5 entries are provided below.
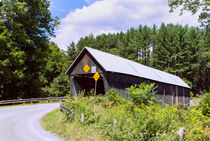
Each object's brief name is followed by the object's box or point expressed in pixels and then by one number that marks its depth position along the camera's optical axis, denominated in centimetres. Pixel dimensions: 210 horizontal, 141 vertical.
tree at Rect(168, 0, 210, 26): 1351
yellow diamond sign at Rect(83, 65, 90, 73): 1793
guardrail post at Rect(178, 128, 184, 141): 601
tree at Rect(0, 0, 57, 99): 2047
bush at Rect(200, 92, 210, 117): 770
